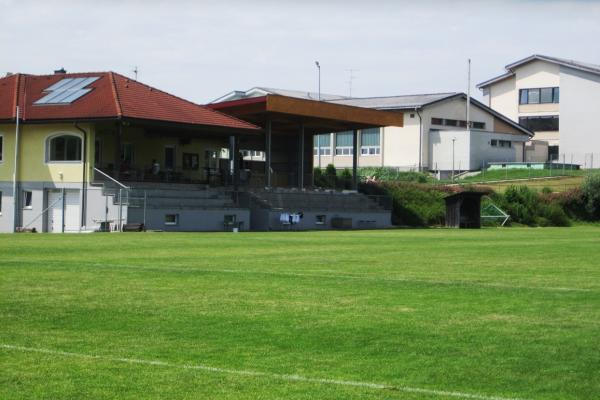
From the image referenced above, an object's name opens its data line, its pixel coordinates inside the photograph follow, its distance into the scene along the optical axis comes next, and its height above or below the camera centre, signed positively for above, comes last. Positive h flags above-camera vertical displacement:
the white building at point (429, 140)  86.56 +5.96
